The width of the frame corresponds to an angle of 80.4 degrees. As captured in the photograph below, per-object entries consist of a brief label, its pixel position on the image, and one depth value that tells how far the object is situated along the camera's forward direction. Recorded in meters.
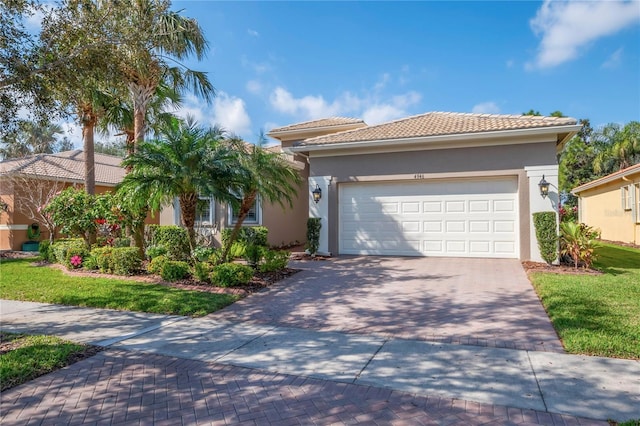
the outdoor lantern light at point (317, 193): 13.52
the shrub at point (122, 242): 12.12
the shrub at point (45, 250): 13.29
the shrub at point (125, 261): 10.19
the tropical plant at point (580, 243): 10.14
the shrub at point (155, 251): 11.39
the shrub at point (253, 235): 13.90
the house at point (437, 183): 11.42
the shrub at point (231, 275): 8.62
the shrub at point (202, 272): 9.02
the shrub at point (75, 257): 11.30
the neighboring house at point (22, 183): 16.73
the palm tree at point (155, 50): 7.71
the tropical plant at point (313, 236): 13.40
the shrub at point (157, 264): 9.72
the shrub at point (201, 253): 9.77
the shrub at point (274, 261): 10.06
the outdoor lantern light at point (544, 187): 11.01
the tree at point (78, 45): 6.54
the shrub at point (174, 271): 9.27
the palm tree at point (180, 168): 8.74
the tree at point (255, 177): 9.33
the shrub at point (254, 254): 10.27
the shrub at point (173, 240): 12.99
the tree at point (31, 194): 16.45
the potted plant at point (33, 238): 17.12
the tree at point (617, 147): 29.27
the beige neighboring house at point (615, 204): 17.09
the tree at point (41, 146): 31.48
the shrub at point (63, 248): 11.97
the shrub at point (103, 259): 10.46
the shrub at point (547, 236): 10.75
